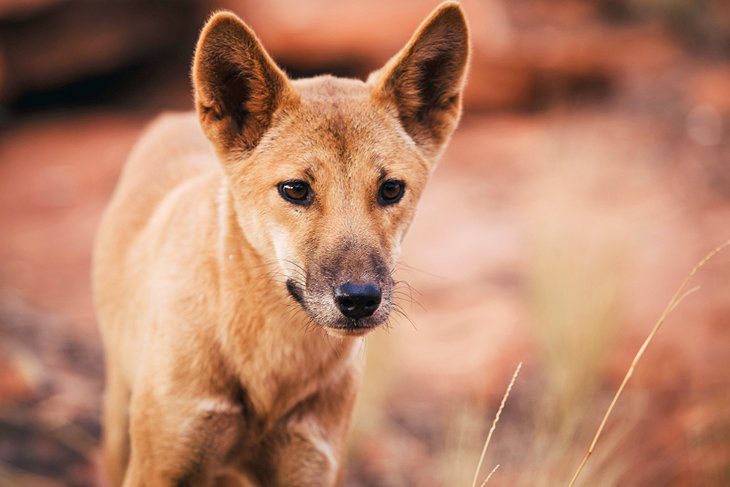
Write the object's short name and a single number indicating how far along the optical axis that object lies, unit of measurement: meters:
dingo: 2.87
